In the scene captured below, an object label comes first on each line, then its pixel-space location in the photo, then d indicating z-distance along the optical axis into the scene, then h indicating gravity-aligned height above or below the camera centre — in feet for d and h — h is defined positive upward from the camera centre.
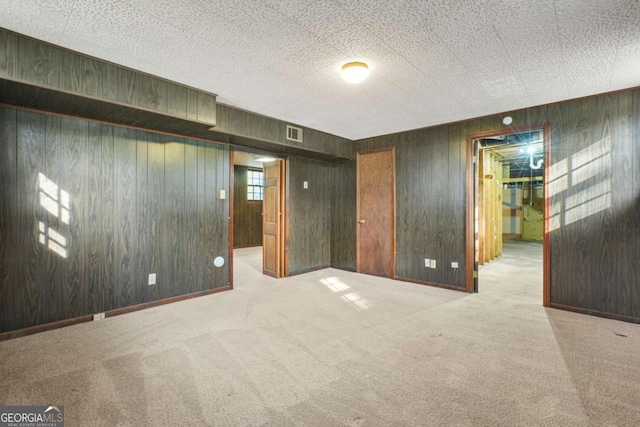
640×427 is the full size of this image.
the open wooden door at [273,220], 16.62 -0.43
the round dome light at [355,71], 8.19 +3.94
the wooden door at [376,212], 16.44 +0.01
